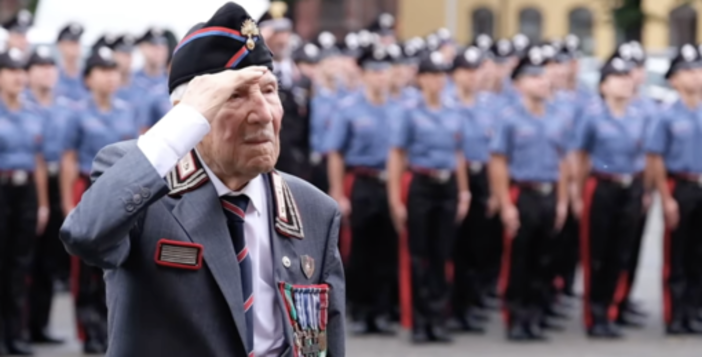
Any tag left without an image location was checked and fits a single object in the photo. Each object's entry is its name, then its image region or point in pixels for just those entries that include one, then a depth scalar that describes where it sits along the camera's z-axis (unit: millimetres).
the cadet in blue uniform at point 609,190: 11812
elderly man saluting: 3215
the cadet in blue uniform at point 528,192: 11664
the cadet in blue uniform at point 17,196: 10492
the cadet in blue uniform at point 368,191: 12188
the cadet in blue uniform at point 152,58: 15409
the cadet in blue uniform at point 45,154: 11211
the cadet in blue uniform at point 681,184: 11758
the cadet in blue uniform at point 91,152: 10695
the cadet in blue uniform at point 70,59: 14844
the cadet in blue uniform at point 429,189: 11289
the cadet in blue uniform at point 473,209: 12633
